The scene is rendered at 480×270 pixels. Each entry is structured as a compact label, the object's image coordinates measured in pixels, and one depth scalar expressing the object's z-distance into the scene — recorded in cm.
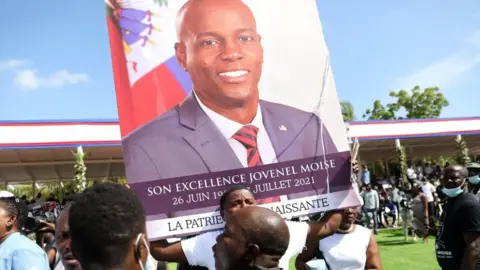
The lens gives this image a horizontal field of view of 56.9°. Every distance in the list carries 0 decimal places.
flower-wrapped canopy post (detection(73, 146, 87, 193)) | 1627
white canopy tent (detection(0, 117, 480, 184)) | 1721
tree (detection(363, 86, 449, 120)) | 4641
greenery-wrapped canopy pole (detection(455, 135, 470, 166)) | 2294
